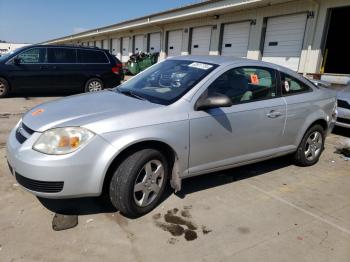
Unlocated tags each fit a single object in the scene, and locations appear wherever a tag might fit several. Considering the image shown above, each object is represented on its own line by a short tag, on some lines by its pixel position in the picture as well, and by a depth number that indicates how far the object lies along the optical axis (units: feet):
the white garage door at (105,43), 106.99
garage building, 35.42
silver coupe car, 9.24
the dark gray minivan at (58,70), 31.24
